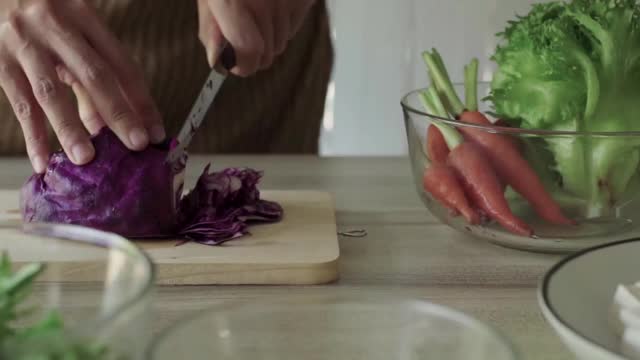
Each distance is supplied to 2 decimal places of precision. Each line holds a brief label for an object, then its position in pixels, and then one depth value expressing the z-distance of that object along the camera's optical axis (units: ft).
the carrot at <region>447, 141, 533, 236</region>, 3.92
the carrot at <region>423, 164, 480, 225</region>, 3.97
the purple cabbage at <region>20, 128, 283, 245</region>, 4.02
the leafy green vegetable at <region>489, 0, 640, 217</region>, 3.88
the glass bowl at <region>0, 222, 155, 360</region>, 2.13
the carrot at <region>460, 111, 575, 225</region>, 3.88
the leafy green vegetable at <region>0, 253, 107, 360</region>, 1.93
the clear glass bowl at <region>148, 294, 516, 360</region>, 2.56
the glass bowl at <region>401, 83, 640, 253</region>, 3.85
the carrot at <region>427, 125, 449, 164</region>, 4.05
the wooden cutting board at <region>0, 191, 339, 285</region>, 3.74
